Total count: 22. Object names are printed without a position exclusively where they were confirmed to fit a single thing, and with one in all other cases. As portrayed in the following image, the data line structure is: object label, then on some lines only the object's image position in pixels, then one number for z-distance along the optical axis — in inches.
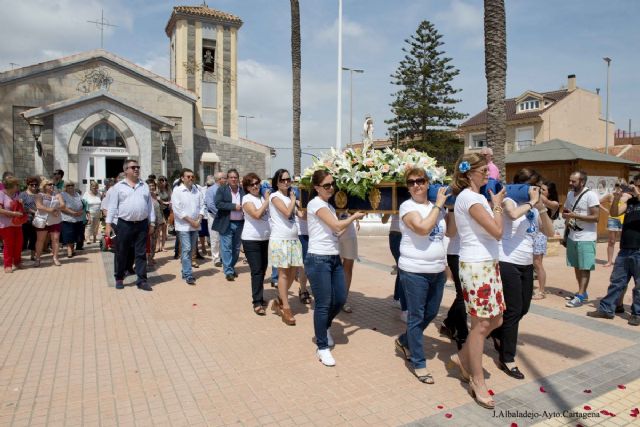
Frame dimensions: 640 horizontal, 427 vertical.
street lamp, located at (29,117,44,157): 716.7
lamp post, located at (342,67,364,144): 1381.6
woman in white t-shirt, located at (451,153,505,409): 134.0
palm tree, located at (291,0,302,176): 669.3
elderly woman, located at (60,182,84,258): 398.6
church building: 761.0
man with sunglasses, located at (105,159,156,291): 277.3
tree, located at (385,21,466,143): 1424.7
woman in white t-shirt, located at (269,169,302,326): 215.3
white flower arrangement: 179.2
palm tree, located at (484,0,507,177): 336.5
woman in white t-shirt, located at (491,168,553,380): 156.7
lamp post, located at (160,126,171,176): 825.5
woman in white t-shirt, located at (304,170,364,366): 171.5
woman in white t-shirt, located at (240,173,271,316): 235.3
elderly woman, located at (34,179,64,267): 362.6
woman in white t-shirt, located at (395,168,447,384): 149.8
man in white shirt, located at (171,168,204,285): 310.0
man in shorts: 246.4
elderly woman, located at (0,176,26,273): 333.4
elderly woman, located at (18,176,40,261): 371.2
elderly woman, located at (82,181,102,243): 487.5
